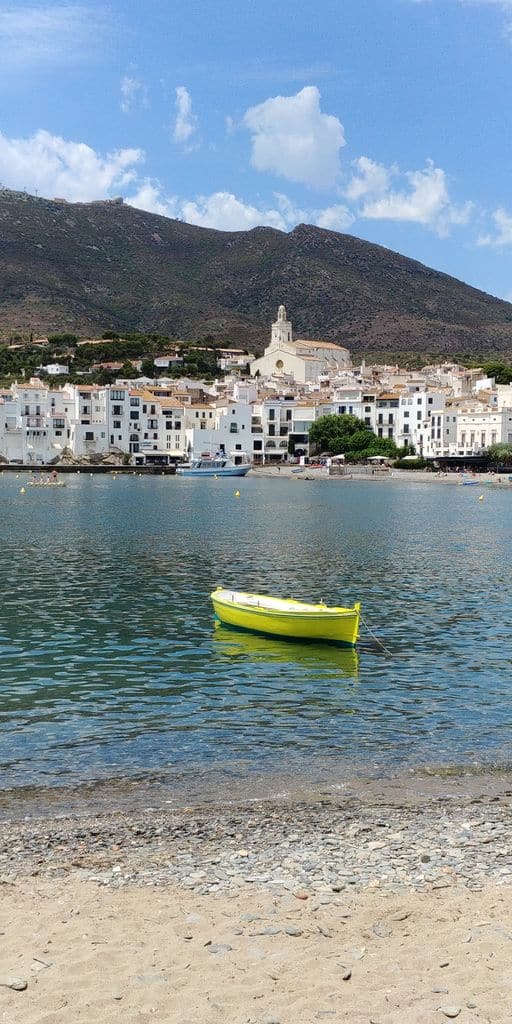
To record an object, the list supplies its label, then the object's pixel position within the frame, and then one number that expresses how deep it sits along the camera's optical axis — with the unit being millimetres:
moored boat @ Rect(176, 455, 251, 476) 123125
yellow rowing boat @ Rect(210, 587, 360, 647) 19484
